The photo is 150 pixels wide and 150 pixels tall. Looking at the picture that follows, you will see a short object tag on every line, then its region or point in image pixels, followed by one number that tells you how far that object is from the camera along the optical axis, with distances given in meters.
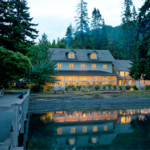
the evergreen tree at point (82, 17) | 58.88
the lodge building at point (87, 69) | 33.38
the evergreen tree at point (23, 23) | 27.91
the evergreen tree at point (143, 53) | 27.96
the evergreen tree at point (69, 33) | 82.94
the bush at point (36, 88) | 26.06
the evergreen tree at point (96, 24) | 62.64
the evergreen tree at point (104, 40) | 60.25
